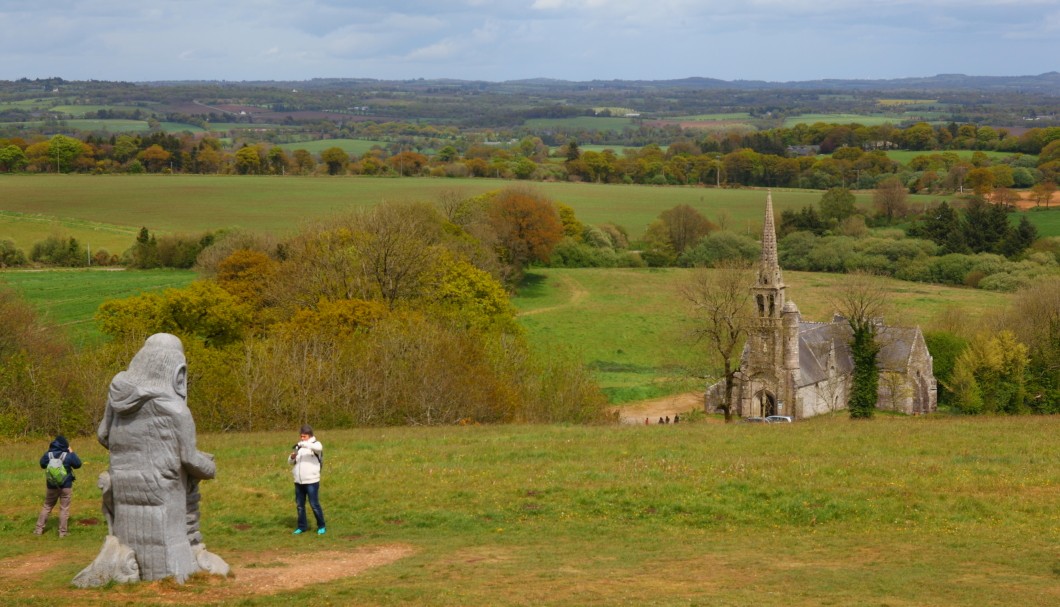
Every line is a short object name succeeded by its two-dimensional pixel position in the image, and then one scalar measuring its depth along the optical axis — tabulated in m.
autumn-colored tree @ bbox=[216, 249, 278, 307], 67.19
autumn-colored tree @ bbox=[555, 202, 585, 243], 121.62
